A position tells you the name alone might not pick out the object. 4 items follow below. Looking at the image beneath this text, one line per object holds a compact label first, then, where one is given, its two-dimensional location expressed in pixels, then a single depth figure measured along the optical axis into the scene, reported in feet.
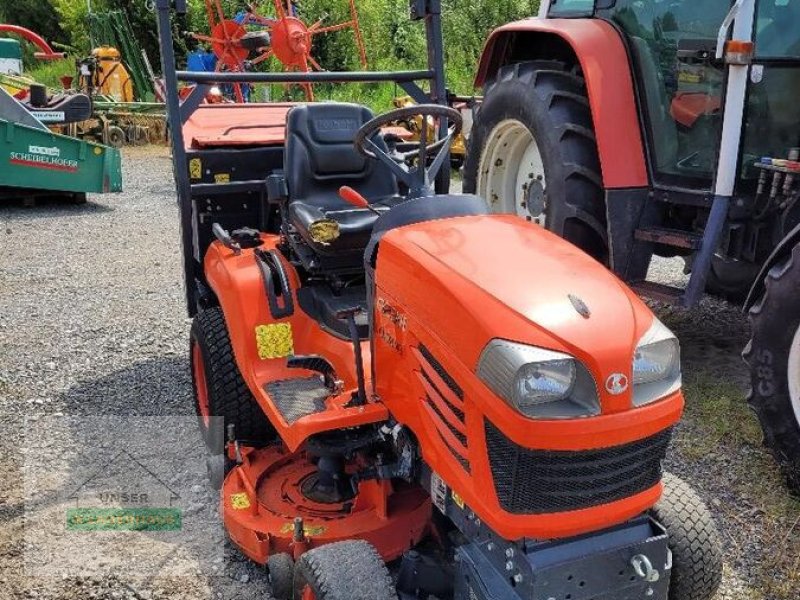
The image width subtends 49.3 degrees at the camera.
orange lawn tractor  5.65
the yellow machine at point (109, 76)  44.98
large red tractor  10.82
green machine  25.13
